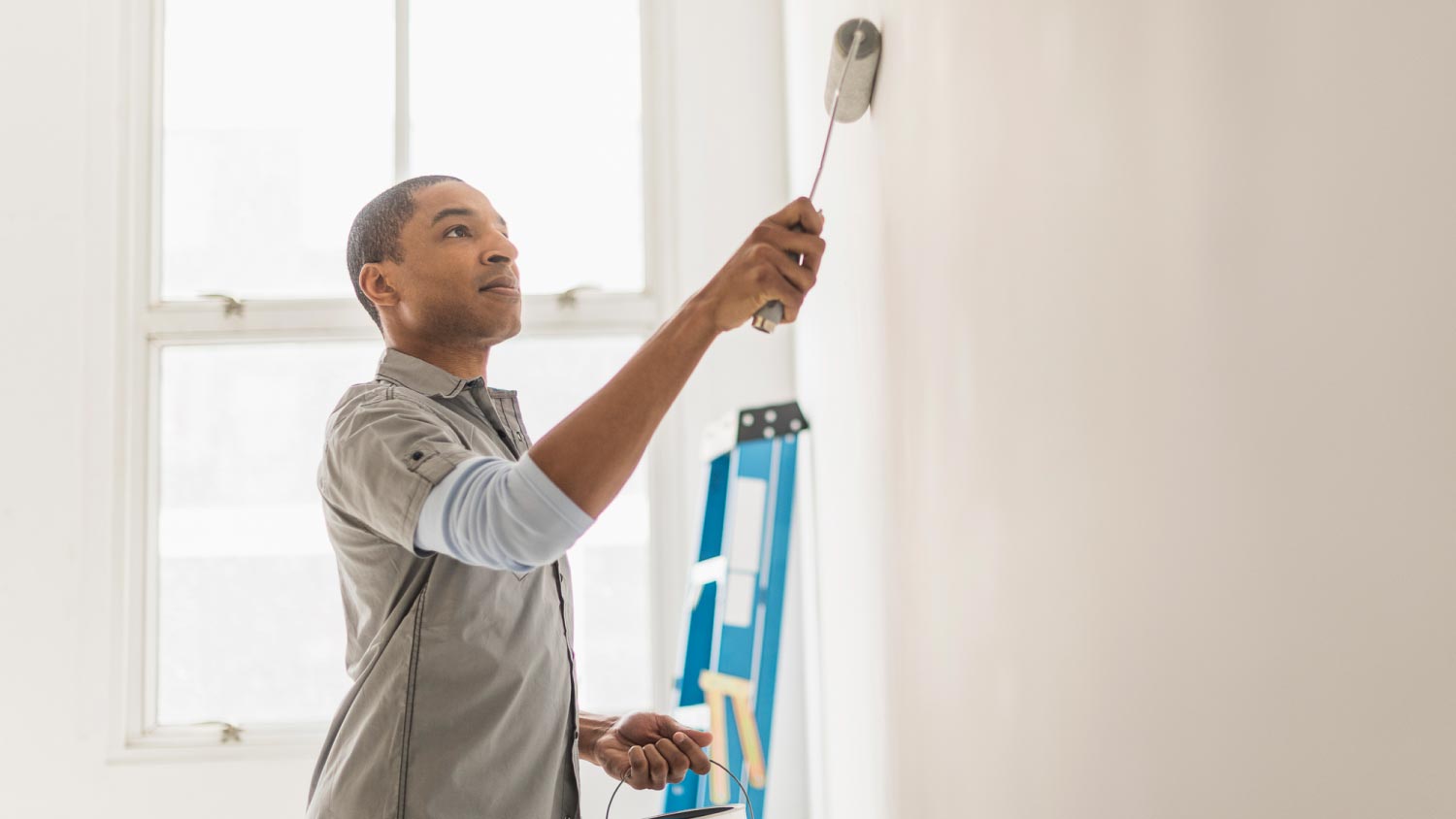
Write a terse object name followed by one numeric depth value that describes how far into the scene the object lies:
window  3.07
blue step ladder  2.30
